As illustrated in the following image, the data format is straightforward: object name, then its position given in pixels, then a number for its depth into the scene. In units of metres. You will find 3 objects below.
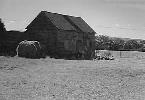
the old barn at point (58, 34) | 36.75
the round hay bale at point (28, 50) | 32.09
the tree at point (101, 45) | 67.56
